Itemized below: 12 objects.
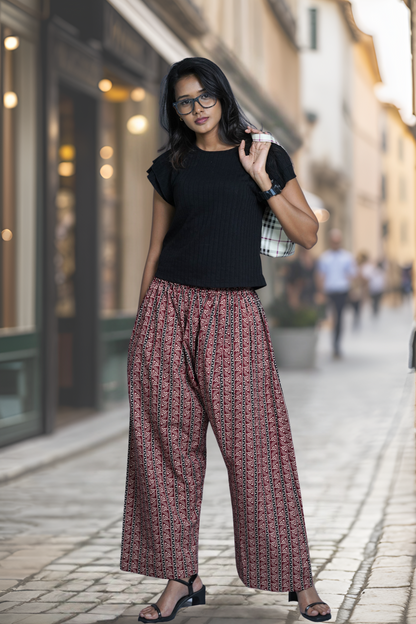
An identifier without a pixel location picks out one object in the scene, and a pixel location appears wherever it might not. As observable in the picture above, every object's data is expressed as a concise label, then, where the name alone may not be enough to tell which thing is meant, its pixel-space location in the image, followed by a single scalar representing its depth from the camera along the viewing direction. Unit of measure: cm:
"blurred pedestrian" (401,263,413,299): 3577
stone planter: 1380
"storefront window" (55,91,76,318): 926
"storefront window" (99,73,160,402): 966
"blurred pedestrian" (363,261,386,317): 2847
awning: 909
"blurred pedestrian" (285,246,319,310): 1499
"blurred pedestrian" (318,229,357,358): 1562
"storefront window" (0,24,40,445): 731
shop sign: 866
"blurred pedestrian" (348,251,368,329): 2314
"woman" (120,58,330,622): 323
